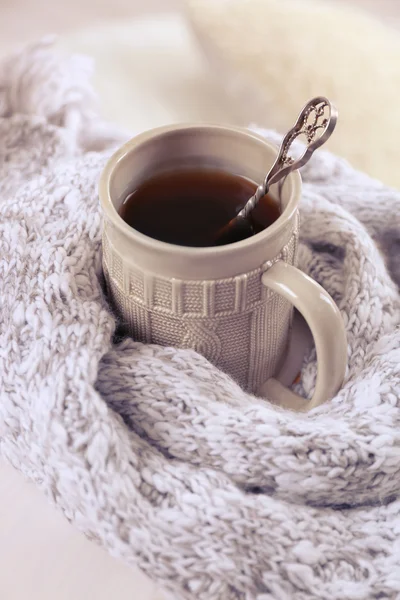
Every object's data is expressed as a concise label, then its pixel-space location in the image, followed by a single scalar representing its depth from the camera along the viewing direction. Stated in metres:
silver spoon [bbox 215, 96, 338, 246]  0.42
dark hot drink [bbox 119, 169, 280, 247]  0.47
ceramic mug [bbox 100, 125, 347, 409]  0.41
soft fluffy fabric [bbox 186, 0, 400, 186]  0.78
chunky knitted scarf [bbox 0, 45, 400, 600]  0.40
